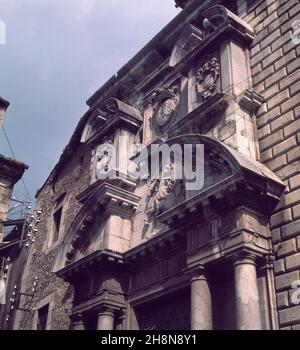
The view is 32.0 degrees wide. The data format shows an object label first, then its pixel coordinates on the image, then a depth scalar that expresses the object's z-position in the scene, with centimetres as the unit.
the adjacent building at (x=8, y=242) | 1572
